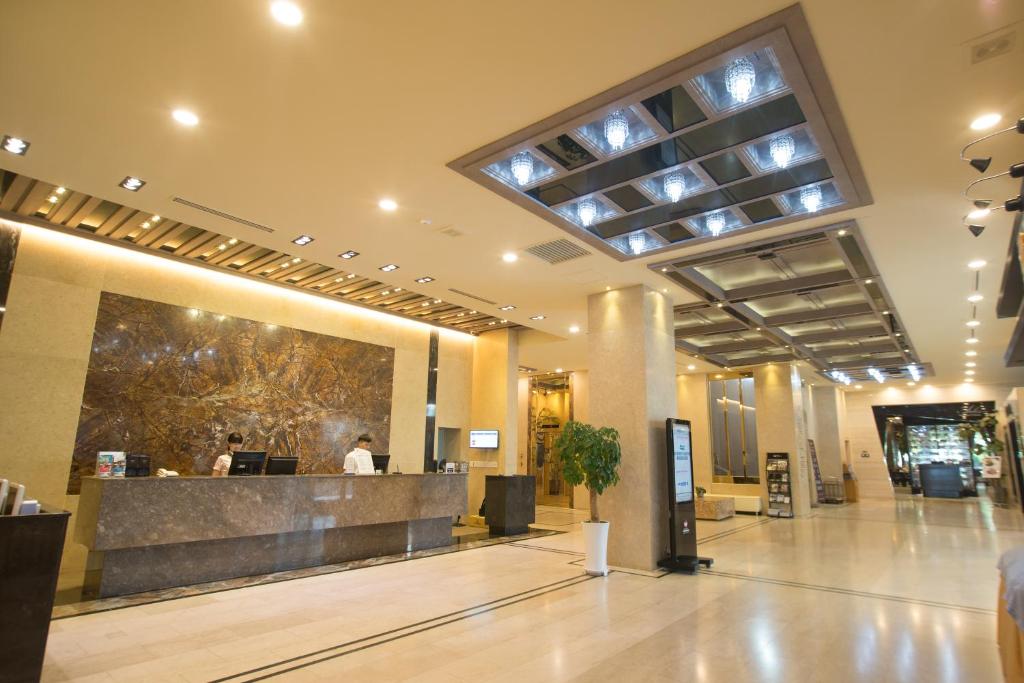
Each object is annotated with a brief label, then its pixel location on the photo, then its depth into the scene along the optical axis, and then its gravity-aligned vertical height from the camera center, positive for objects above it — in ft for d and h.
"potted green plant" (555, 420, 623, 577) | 21.98 -0.47
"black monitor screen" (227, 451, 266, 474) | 21.45 -0.48
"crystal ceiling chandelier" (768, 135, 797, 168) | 14.34 +8.21
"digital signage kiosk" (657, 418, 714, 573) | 22.98 -2.17
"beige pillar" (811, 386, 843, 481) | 60.04 +3.19
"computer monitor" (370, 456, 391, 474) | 28.24 -0.52
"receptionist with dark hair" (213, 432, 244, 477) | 24.66 -0.52
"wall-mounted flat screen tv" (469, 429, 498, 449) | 39.24 +1.11
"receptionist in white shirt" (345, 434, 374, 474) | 25.30 -0.46
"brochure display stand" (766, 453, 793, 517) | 44.42 -2.19
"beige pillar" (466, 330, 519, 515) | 39.34 +3.87
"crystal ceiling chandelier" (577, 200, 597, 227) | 18.13 +8.24
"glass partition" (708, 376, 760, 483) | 53.06 +2.58
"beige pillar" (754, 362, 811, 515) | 45.65 +3.25
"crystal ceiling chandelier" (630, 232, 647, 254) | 20.54 +8.18
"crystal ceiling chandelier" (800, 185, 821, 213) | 16.97 +8.23
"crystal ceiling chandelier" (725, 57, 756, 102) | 11.71 +8.19
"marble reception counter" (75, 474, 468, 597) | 17.53 -2.72
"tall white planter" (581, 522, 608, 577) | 21.91 -3.69
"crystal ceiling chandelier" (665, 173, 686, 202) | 16.37 +8.22
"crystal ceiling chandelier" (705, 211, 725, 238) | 18.89 +8.25
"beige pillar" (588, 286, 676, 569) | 23.47 +2.52
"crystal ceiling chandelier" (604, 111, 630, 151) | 13.70 +8.27
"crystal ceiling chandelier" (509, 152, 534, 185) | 15.51 +8.26
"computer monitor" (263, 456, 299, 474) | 22.33 -0.56
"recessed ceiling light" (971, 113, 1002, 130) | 12.59 +7.89
